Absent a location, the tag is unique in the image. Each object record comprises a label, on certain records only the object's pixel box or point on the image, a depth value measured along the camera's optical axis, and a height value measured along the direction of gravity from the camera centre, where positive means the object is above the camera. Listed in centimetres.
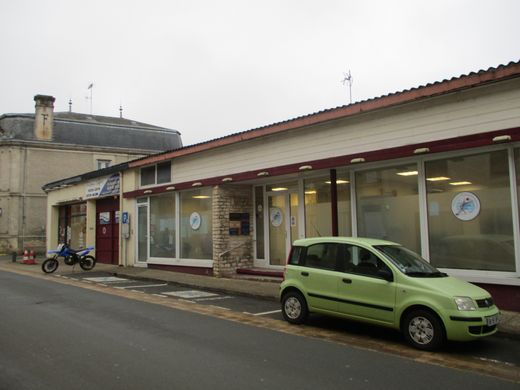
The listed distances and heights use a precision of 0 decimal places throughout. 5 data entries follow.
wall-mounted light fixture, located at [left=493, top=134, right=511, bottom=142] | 833 +168
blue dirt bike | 1772 -80
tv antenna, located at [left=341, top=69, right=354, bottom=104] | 1705 +570
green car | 629 -90
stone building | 2958 +549
